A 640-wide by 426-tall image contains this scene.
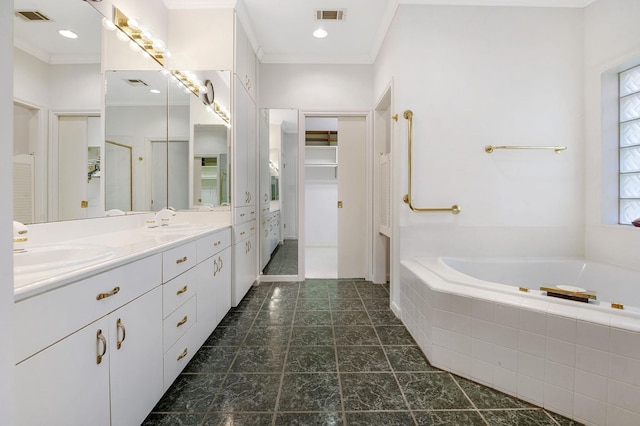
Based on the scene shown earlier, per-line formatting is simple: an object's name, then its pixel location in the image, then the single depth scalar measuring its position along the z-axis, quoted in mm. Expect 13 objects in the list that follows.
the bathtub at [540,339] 1195
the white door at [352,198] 3506
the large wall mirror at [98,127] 1199
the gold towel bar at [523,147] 2266
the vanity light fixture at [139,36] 1858
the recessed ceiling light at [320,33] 2845
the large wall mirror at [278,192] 3588
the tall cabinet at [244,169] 2557
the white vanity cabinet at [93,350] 718
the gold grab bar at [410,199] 2207
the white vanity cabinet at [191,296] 1418
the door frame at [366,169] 3391
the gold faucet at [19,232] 1068
